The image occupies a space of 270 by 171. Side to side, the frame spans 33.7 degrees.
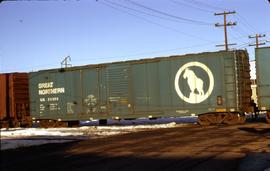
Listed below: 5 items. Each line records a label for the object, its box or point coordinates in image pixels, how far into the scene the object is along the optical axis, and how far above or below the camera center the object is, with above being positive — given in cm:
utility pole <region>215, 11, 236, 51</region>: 5085 +903
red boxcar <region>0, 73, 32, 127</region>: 3048 +43
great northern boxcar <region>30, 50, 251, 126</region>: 2498 +83
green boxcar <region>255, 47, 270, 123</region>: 2444 +131
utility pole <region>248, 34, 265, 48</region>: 6051 +848
